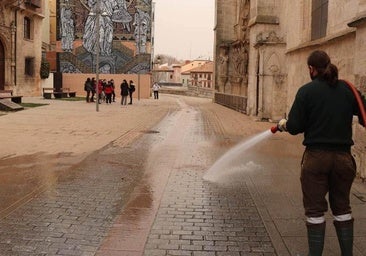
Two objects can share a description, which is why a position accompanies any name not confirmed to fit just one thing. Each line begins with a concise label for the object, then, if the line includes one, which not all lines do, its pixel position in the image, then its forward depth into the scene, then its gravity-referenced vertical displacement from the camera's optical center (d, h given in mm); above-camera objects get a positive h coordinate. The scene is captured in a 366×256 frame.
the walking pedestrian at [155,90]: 45906 -909
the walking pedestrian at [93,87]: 33162 -519
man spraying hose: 4074 -487
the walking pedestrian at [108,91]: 32844 -761
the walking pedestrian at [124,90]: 31469 -649
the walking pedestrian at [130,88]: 32916 -582
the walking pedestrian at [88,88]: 32406 -574
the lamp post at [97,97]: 23812 -836
